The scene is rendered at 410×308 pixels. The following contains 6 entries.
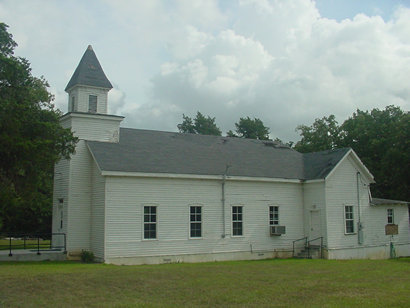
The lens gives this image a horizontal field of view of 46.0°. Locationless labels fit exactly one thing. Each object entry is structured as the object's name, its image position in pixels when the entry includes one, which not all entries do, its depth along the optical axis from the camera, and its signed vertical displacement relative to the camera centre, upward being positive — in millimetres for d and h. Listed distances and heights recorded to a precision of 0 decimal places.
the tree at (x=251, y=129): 62500 +10858
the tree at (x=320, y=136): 49500 +7862
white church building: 24422 +806
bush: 23969 -2110
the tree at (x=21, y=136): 20531 +3568
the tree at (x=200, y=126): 65188 +11891
